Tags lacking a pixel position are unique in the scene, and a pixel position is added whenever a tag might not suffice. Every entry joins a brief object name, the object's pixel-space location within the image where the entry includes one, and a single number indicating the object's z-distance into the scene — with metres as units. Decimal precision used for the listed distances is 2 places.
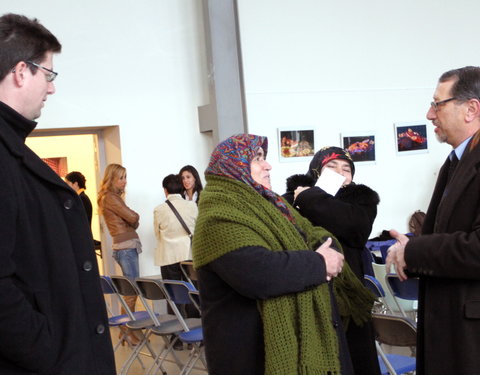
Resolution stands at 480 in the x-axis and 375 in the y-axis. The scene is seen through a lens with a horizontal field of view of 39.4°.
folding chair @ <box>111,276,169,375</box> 5.62
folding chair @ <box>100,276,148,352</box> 5.88
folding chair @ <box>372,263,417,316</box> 5.53
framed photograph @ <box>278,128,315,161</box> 8.89
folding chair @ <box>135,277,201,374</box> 5.30
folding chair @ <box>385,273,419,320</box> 4.47
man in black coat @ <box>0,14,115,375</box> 1.59
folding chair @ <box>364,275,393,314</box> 4.49
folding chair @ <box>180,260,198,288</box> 6.65
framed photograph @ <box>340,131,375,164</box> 9.23
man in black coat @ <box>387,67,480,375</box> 2.32
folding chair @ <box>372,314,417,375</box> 3.18
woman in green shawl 2.49
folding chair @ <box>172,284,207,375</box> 4.98
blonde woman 7.52
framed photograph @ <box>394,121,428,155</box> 9.48
